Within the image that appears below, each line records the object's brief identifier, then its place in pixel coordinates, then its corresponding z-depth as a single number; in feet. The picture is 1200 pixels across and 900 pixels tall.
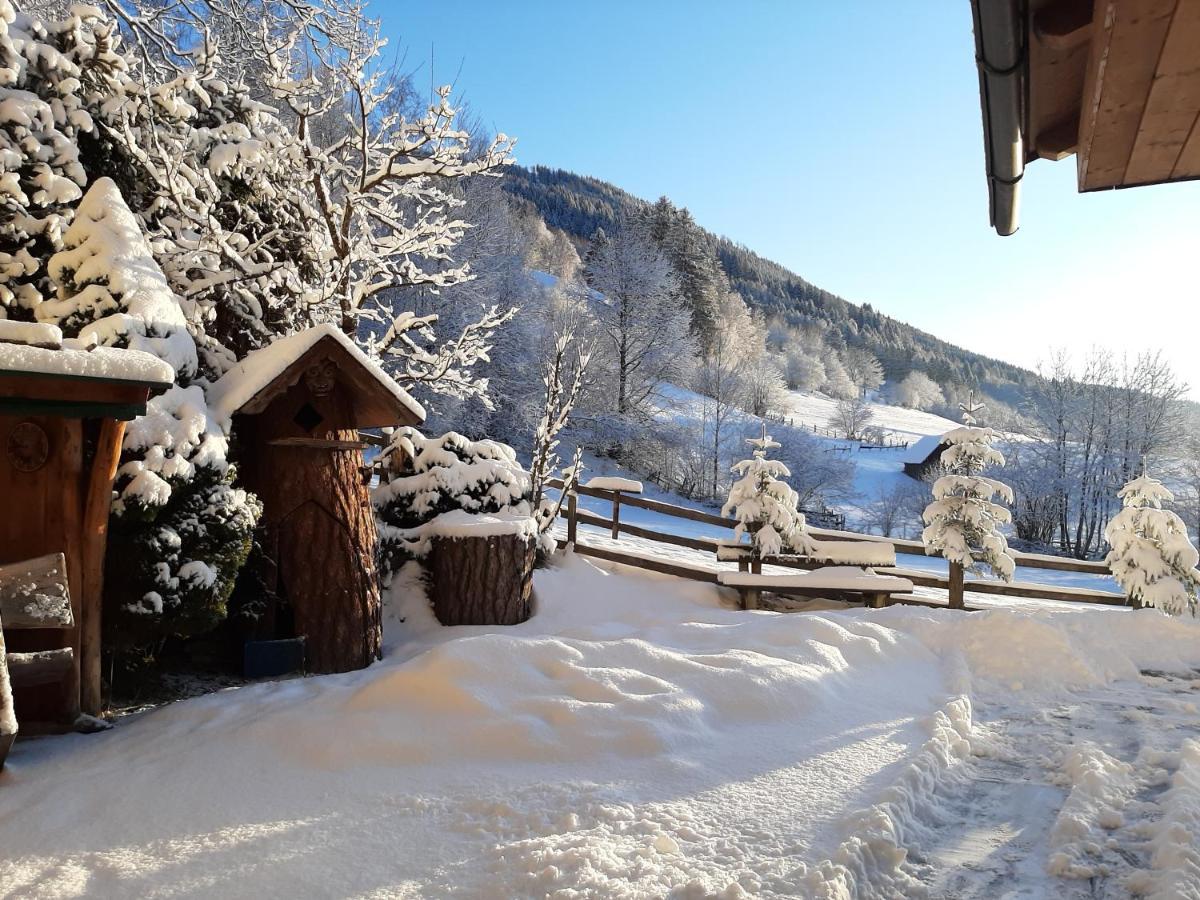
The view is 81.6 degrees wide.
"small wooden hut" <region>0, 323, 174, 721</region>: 11.17
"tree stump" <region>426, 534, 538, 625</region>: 20.84
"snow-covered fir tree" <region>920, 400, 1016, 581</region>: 28.50
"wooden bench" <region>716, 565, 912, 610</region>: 25.73
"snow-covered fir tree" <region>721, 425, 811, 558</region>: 27.89
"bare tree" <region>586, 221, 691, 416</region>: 91.25
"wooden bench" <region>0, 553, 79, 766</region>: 10.49
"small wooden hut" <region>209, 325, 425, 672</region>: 16.49
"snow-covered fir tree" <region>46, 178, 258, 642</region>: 13.24
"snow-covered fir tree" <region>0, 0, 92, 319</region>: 14.34
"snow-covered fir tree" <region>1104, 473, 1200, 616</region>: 25.80
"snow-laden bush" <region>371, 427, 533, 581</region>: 21.62
